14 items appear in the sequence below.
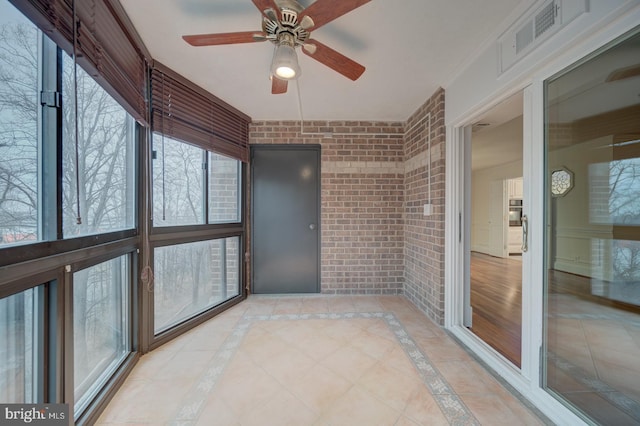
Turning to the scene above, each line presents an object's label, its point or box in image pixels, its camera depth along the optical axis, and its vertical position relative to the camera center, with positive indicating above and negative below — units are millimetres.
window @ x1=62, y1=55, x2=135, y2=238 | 1248 +333
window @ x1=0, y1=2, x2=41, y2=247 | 949 +369
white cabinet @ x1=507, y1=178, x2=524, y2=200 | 5891 +615
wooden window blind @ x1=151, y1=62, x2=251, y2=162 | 2002 +996
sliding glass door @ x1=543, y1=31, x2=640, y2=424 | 1104 -131
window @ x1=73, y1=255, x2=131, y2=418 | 1344 -762
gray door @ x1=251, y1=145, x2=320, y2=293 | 3236 -143
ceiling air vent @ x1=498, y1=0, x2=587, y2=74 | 1184 +1086
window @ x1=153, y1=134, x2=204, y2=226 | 2051 +289
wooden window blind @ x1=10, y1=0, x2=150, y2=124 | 1016 +925
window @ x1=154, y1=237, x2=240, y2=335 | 2117 -717
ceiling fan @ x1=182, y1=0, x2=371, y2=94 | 1164 +1033
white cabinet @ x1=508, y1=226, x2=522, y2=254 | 5895 -752
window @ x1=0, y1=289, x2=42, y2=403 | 962 -598
